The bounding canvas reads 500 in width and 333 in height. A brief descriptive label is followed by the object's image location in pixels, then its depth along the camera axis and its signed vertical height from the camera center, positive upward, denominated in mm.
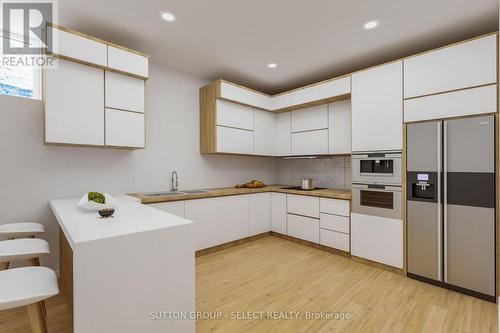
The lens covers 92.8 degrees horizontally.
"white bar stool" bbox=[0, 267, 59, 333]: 978 -535
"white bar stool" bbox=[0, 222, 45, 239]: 1864 -512
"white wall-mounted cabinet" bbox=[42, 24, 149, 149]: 2238 +758
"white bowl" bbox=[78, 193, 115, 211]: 1758 -285
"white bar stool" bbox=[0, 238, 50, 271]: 1452 -537
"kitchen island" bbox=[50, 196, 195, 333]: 1097 -543
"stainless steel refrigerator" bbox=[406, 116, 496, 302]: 2148 -376
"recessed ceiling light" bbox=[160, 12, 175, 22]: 2243 +1436
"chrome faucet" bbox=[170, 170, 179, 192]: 3490 -246
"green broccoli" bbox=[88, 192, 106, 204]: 1783 -238
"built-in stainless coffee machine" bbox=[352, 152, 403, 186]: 2709 -30
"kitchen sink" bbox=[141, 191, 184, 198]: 2970 -365
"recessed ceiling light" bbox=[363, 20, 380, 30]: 2361 +1423
